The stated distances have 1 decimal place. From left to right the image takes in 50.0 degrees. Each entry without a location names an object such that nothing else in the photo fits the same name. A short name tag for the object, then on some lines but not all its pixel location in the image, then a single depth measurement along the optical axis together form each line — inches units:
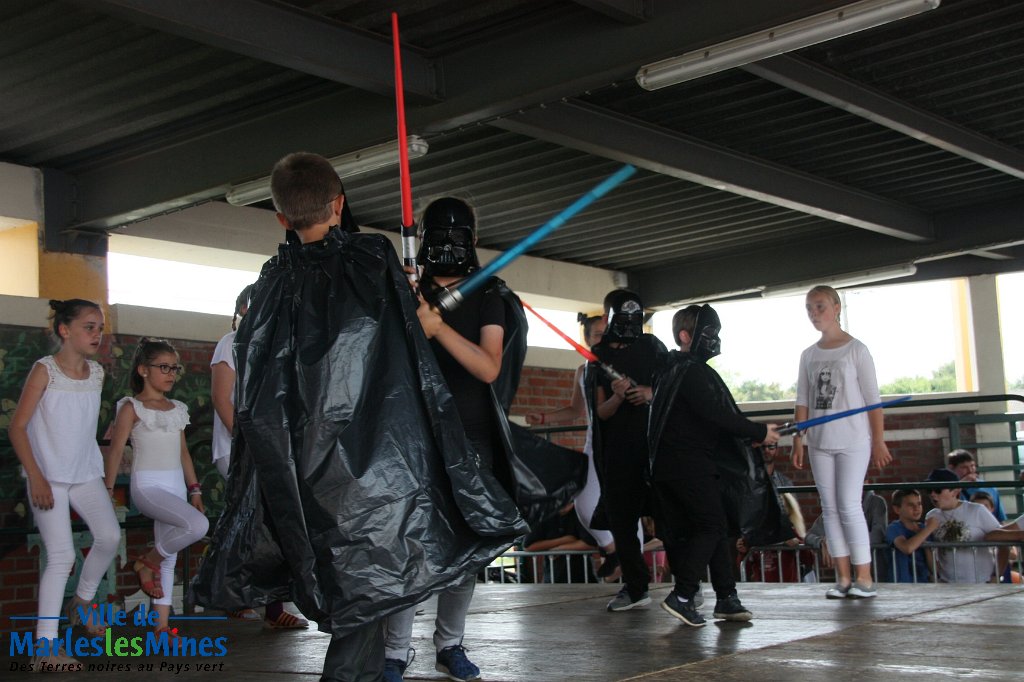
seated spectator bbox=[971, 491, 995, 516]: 384.8
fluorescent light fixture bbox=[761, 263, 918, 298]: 461.4
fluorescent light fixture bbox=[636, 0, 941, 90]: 209.5
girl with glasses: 216.7
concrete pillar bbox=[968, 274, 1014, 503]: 550.3
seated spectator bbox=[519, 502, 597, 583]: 378.3
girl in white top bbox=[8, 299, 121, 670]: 191.6
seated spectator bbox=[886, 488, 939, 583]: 347.9
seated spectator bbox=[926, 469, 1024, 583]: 343.0
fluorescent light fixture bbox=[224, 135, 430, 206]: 281.6
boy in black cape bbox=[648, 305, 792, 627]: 205.3
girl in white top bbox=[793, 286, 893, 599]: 239.6
